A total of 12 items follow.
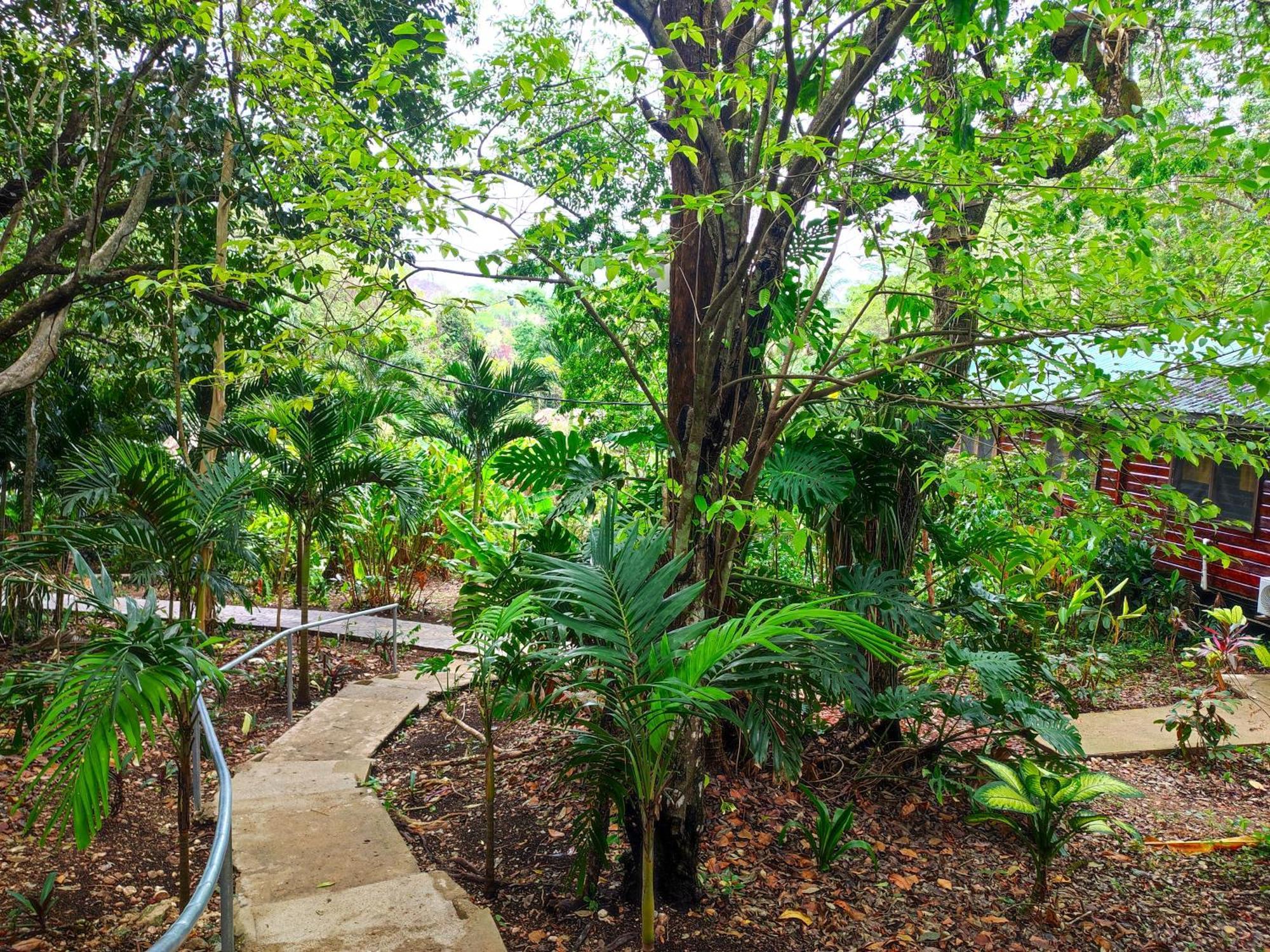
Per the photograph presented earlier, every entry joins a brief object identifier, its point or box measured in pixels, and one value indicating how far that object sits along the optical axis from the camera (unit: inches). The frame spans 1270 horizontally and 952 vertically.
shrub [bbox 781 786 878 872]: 145.5
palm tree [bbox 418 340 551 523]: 293.7
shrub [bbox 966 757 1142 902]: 141.8
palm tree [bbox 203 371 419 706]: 216.5
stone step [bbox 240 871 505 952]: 114.8
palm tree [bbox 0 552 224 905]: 84.0
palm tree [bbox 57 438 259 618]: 152.3
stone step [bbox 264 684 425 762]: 189.9
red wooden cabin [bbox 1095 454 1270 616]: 325.4
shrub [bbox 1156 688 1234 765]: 214.2
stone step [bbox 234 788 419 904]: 133.1
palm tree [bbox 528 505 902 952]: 100.7
